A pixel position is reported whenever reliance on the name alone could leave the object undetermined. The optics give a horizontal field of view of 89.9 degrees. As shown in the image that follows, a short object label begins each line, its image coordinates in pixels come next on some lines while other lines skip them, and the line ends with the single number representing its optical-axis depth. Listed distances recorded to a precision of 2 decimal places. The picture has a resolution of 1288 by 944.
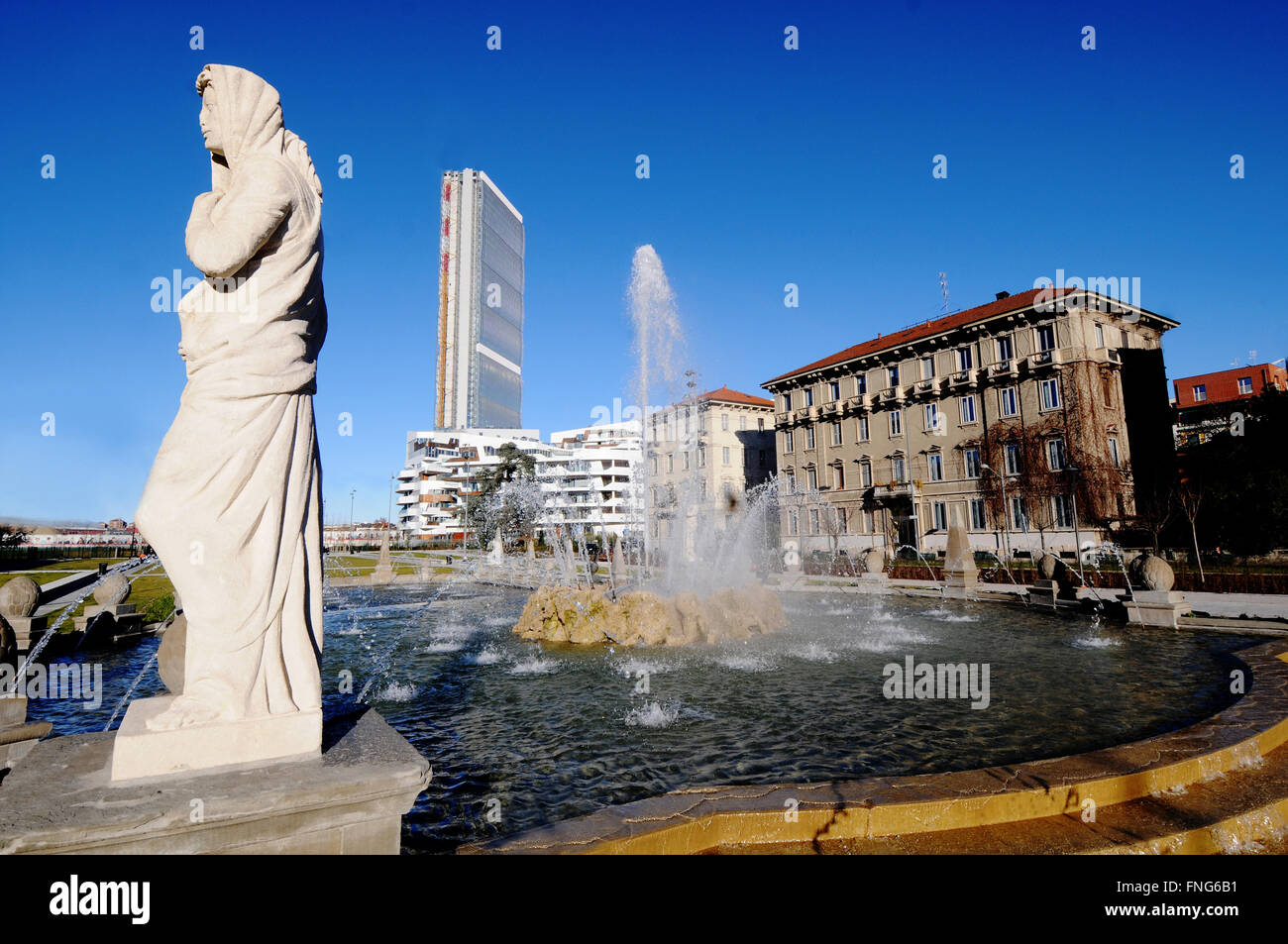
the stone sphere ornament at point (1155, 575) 12.63
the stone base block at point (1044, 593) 15.61
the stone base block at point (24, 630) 8.95
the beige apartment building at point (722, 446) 59.34
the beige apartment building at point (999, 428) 35.75
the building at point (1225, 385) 61.66
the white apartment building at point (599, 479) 95.38
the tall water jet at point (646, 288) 25.75
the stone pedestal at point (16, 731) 4.14
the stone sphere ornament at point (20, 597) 8.75
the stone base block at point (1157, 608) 12.39
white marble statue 2.57
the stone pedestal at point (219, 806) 2.05
